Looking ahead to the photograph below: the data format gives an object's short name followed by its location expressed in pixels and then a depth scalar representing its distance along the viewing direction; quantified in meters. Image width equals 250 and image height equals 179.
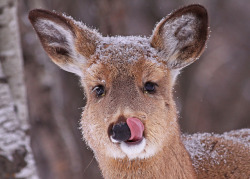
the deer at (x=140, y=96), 9.57
